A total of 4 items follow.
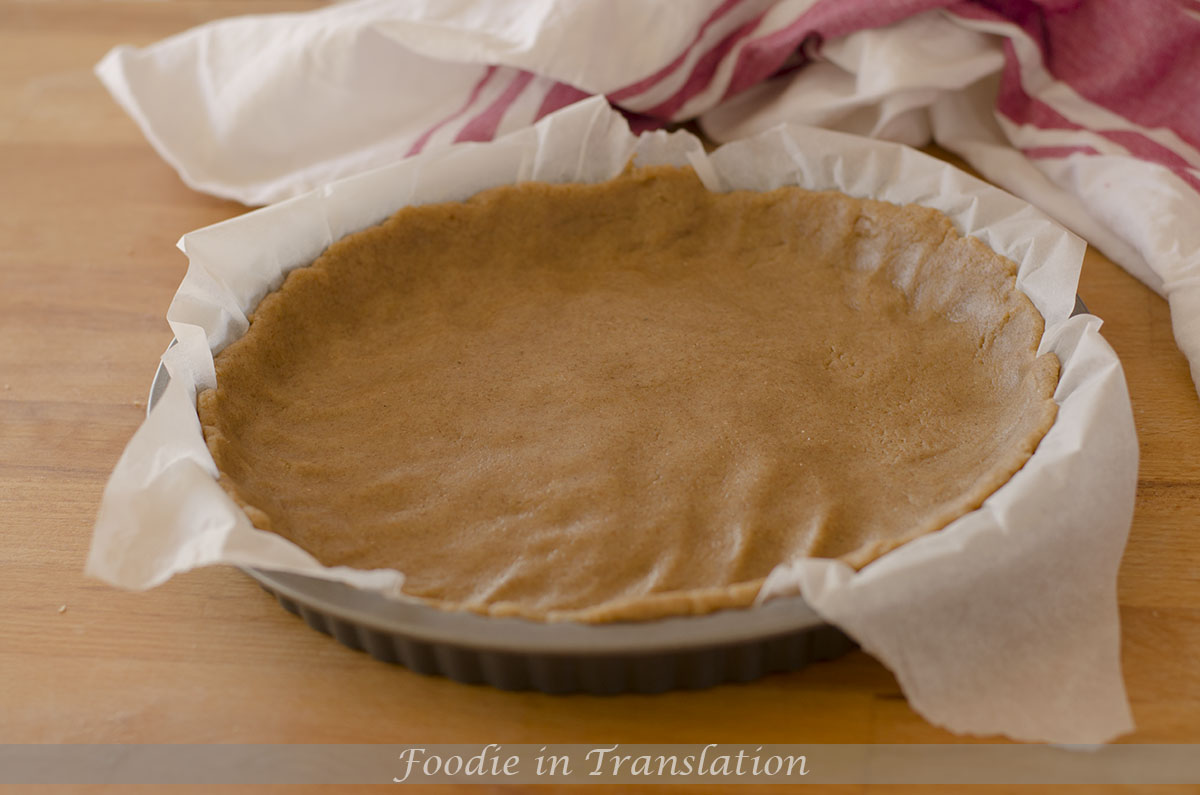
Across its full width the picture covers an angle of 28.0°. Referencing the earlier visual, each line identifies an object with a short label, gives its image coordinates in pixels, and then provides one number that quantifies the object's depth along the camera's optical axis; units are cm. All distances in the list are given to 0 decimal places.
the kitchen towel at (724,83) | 86
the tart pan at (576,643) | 69
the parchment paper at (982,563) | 69
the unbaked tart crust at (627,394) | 74
